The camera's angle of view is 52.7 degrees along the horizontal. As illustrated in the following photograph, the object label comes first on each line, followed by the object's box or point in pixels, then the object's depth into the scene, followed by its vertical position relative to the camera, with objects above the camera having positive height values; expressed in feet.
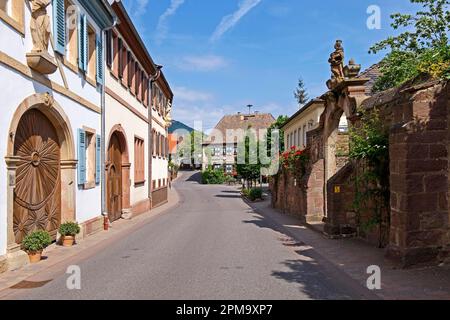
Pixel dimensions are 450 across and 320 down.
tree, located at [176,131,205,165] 311.88 +14.05
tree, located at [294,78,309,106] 249.14 +39.75
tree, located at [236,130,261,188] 118.42 +1.16
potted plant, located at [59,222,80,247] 36.31 -5.11
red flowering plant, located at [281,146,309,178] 55.77 +0.76
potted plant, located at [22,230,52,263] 28.58 -4.70
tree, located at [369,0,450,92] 62.80 +18.04
